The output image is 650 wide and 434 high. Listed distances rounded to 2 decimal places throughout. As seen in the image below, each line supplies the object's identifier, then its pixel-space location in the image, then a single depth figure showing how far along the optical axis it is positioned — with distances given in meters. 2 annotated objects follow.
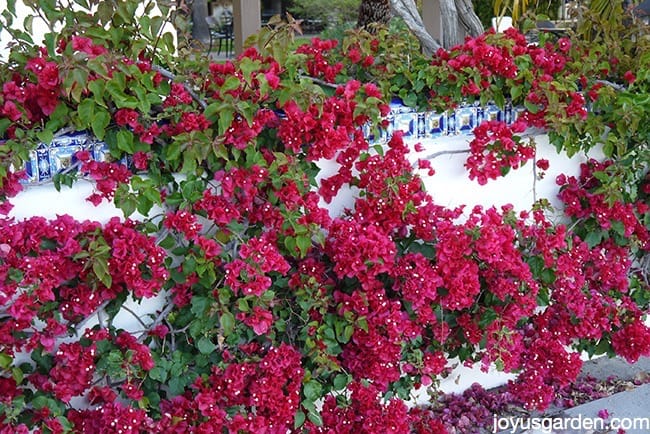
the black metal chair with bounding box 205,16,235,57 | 13.59
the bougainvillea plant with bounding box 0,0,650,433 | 2.38
